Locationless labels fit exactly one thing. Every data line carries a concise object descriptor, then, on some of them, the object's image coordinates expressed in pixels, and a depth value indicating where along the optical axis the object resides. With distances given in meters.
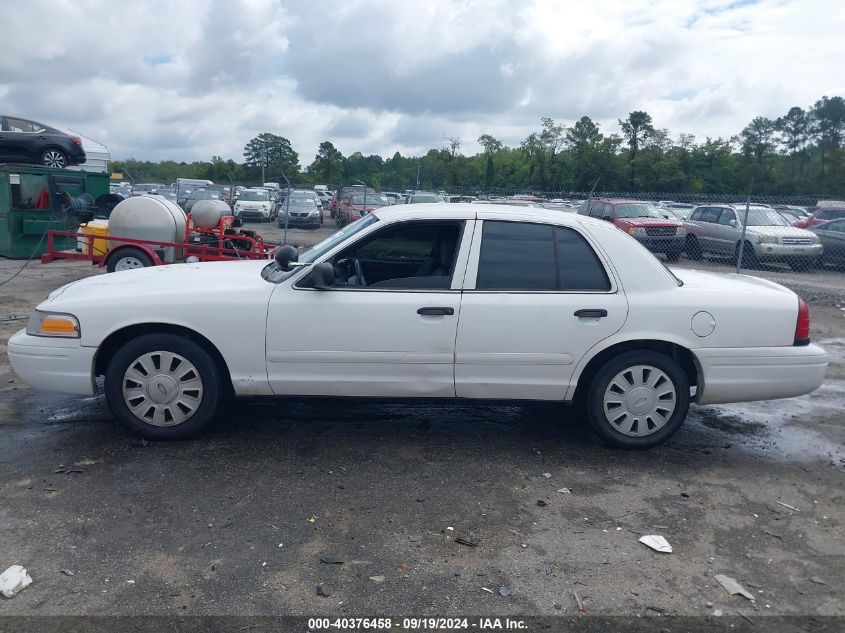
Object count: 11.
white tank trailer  11.55
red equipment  11.27
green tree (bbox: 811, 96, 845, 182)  61.62
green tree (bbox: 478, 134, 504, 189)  79.06
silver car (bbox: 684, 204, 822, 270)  16.89
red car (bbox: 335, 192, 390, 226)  23.86
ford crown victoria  4.75
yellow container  11.86
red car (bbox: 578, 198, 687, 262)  18.05
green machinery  14.18
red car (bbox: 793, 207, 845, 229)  20.81
